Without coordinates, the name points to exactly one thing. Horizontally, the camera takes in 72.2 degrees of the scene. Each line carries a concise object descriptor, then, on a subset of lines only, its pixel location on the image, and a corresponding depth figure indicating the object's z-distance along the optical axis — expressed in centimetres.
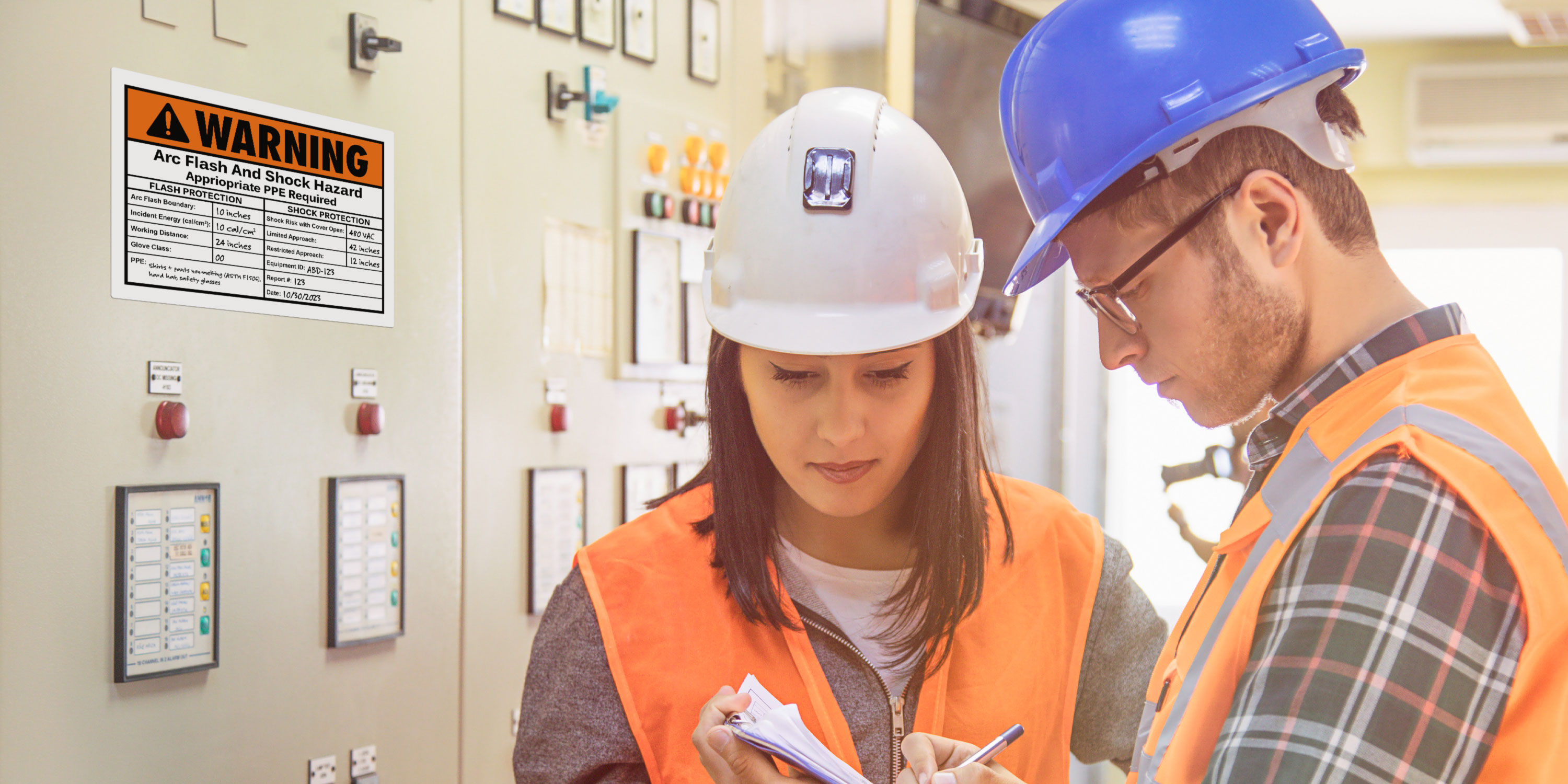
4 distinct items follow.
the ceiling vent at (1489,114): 479
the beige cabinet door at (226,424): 162
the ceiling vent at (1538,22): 387
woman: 131
